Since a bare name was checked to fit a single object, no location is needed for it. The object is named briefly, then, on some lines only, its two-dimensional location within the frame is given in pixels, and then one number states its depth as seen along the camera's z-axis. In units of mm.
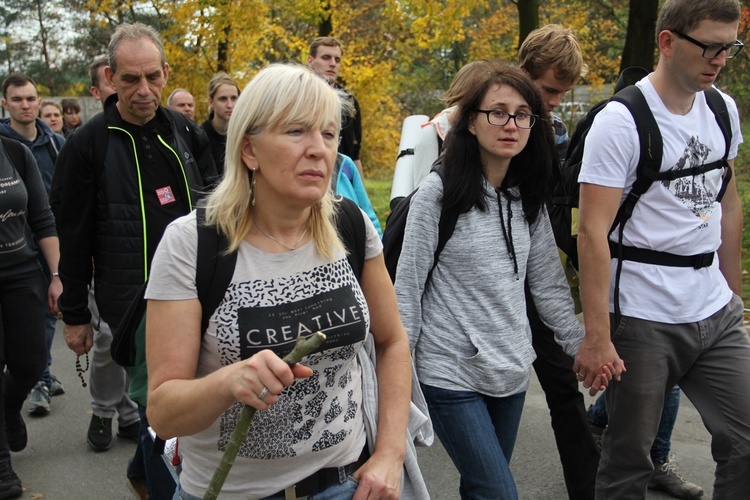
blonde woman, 2076
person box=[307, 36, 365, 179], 7145
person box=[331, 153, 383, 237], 4613
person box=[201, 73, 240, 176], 6781
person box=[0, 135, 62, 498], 4703
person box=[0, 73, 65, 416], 6457
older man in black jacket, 3742
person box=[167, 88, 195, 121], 8422
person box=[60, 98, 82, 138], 10836
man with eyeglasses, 3174
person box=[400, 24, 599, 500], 3879
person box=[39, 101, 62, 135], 9250
